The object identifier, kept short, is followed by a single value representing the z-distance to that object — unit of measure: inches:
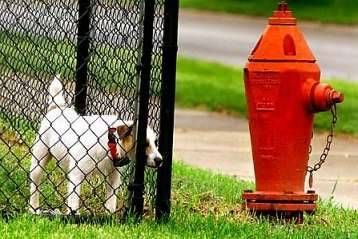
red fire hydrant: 489.4
